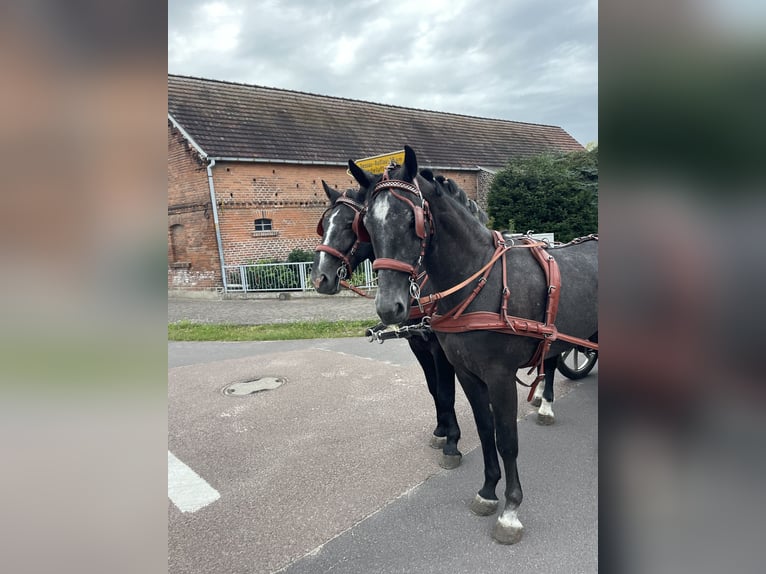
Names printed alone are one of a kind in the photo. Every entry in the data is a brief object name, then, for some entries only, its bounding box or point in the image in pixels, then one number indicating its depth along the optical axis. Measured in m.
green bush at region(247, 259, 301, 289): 12.76
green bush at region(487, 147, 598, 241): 14.59
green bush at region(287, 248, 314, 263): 13.66
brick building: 14.08
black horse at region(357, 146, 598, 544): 2.25
